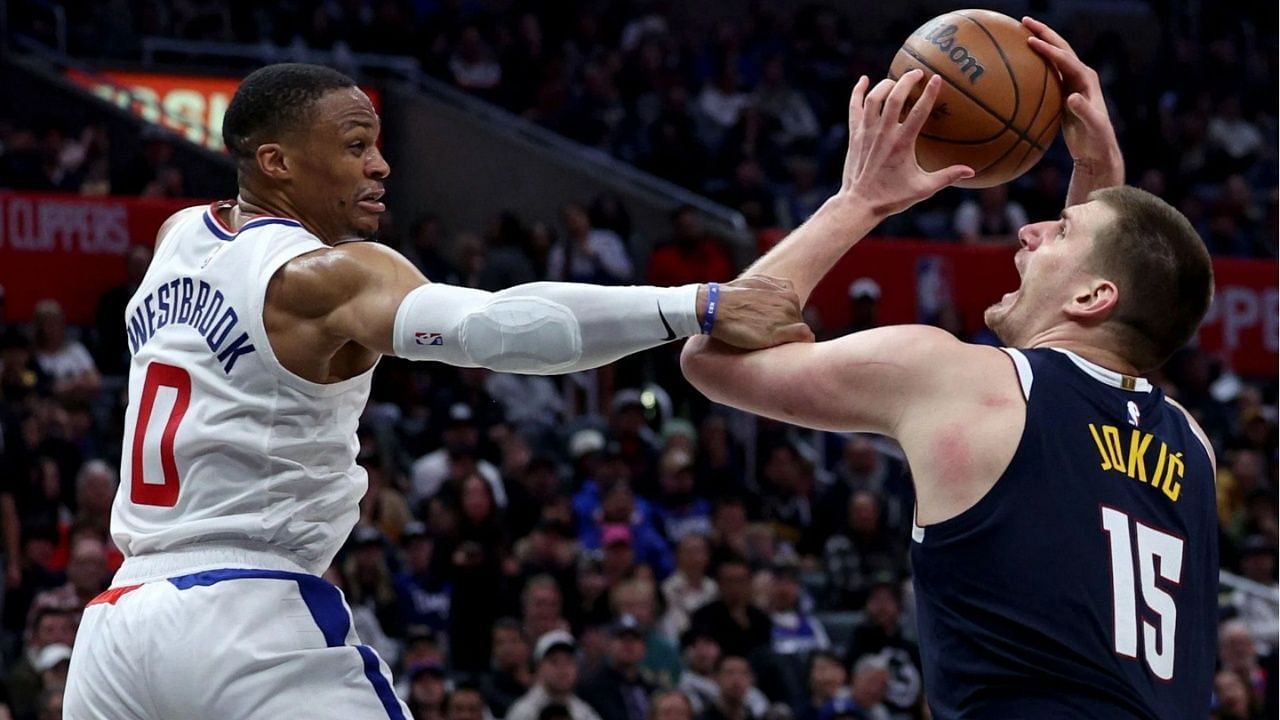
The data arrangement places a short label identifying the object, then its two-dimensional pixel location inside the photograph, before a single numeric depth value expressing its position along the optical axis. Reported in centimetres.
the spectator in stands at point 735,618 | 1051
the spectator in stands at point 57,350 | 1144
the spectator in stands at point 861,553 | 1182
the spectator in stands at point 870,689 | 1028
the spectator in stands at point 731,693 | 996
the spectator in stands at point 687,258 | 1418
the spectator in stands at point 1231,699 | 1052
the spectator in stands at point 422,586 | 1018
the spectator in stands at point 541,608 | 994
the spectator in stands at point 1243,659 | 1095
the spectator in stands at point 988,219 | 1611
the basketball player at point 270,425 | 367
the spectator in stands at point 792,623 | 1094
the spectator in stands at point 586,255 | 1403
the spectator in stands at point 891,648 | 1052
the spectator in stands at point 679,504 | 1180
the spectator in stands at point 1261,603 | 1205
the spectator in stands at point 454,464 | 1108
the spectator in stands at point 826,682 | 1023
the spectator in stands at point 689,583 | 1077
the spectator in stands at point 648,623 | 1021
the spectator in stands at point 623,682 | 973
